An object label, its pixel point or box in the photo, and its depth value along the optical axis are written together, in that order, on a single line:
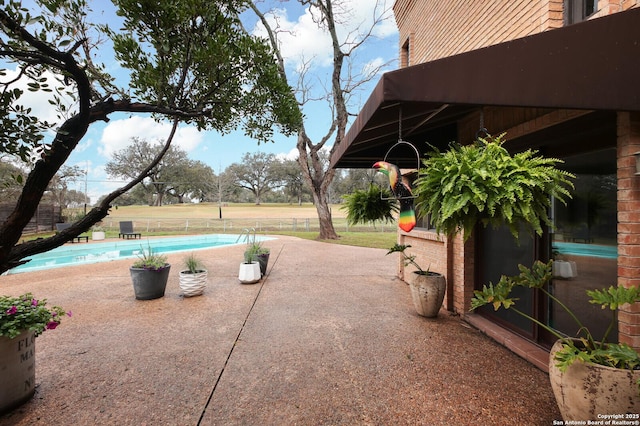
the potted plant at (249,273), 6.94
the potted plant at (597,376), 1.78
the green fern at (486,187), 1.97
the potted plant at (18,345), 2.46
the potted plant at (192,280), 5.89
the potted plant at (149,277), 5.63
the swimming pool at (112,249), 11.58
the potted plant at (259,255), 7.47
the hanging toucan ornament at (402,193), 3.08
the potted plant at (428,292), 4.60
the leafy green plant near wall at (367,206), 4.79
